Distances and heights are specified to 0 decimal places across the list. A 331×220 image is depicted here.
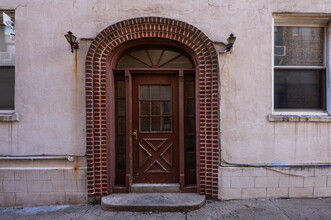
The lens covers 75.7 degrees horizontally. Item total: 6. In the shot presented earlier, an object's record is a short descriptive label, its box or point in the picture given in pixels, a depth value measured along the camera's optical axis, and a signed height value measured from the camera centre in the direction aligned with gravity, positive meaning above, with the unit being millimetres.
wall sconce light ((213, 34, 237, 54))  4016 +1209
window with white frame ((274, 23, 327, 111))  4387 +842
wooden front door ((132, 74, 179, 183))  4441 -359
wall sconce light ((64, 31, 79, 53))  3864 +1269
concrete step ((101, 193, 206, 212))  3795 -1705
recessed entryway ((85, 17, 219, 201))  4105 +7
